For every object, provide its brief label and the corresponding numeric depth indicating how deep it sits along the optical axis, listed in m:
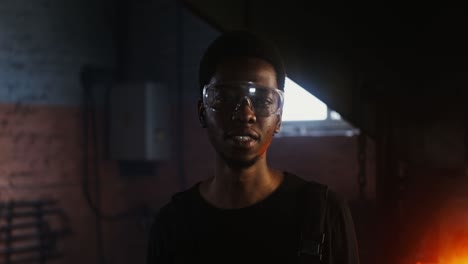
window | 4.64
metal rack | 4.66
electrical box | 5.26
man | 1.08
